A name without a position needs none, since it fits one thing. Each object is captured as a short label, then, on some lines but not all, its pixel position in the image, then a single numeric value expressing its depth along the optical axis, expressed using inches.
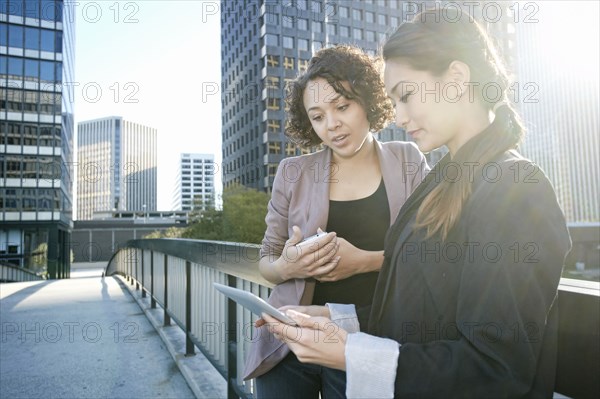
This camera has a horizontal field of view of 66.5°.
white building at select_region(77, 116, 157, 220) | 5098.4
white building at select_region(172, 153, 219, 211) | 4756.4
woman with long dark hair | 36.1
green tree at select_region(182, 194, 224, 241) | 1943.9
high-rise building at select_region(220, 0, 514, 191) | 2368.4
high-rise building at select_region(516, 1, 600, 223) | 4719.5
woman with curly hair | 67.4
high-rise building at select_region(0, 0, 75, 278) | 1670.8
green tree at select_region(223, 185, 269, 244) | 1769.2
